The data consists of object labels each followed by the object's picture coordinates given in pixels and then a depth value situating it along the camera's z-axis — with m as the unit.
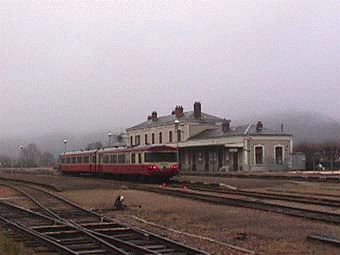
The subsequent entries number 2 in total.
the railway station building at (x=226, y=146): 65.69
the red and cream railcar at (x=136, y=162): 38.47
